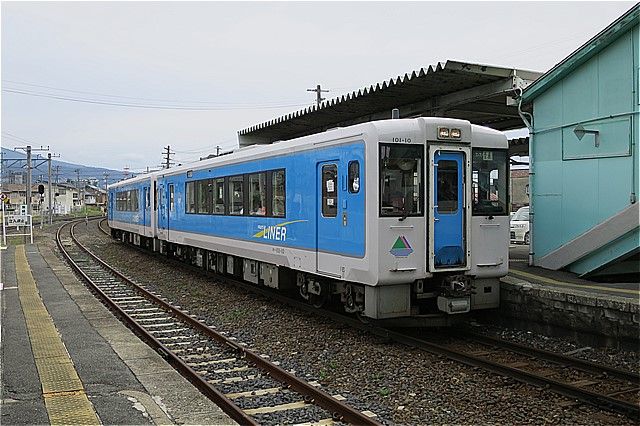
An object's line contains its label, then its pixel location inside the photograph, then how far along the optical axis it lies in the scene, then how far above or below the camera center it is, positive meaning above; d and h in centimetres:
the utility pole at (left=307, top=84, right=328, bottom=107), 3550 +580
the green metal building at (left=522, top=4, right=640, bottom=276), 1007 +68
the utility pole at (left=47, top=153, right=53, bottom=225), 4694 +271
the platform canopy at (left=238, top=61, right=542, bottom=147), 1189 +214
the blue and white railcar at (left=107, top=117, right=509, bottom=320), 848 -24
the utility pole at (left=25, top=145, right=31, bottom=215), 3781 +174
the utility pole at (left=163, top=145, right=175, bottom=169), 7657 +544
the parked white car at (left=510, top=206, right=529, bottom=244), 2011 -103
